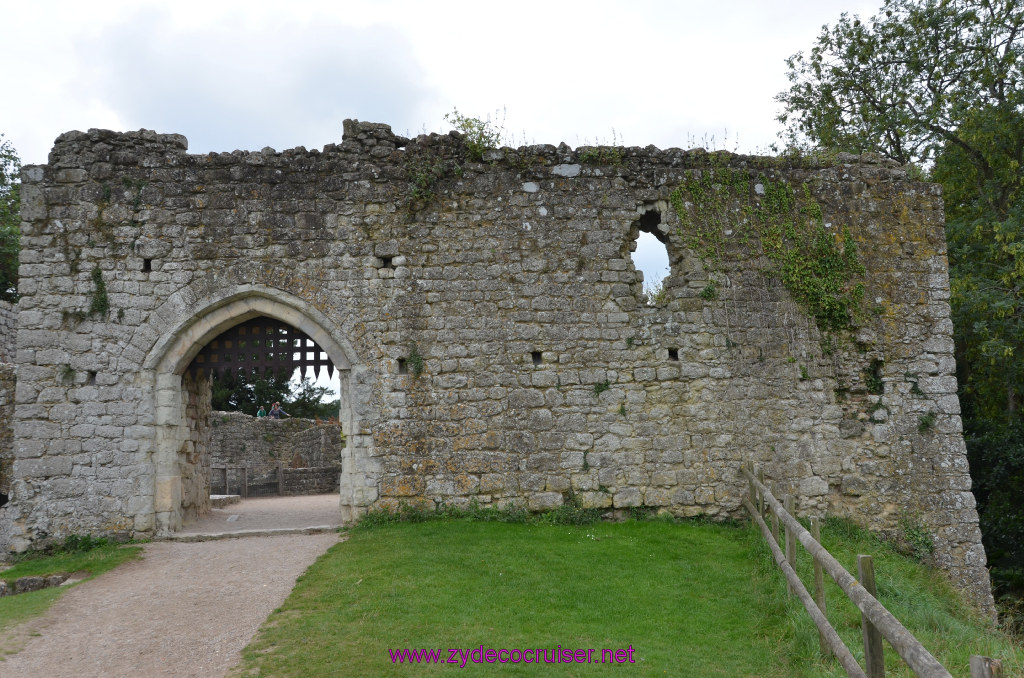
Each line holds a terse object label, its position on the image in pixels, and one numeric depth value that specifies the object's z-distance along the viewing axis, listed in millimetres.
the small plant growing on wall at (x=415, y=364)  8766
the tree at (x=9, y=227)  17484
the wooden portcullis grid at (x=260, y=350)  9328
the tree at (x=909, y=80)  13539
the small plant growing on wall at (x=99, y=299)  8641
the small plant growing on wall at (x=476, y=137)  9188
